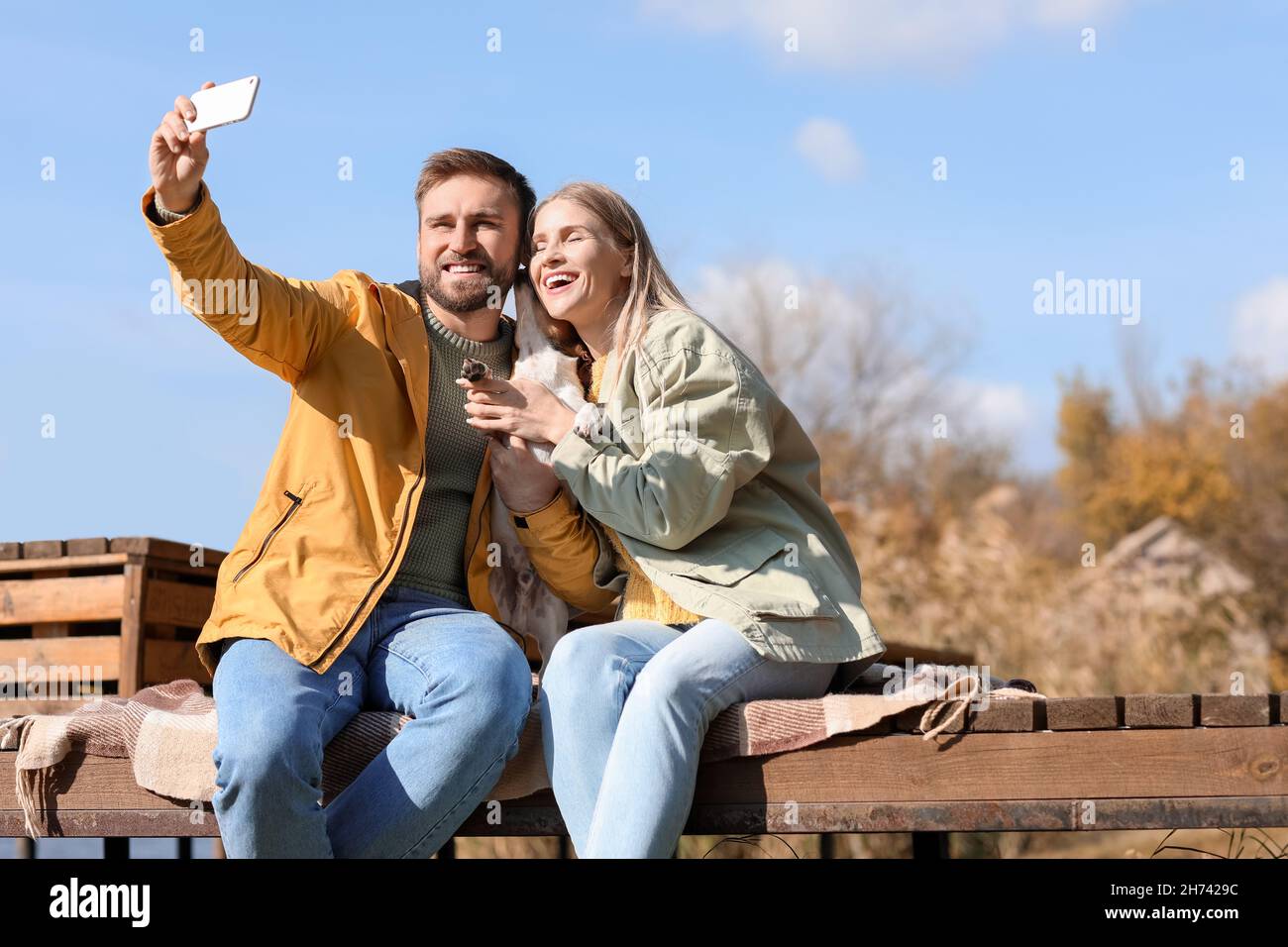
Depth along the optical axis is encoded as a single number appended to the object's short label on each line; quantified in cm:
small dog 365
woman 297
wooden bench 303
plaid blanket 309
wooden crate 483
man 305
